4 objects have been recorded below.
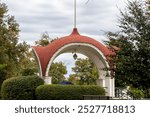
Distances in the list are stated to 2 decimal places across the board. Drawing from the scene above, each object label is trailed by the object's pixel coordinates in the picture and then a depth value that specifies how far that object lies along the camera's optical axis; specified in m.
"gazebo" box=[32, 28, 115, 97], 22.95
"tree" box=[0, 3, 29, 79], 31.72
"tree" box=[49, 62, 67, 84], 40.29
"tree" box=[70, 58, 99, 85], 35.91
